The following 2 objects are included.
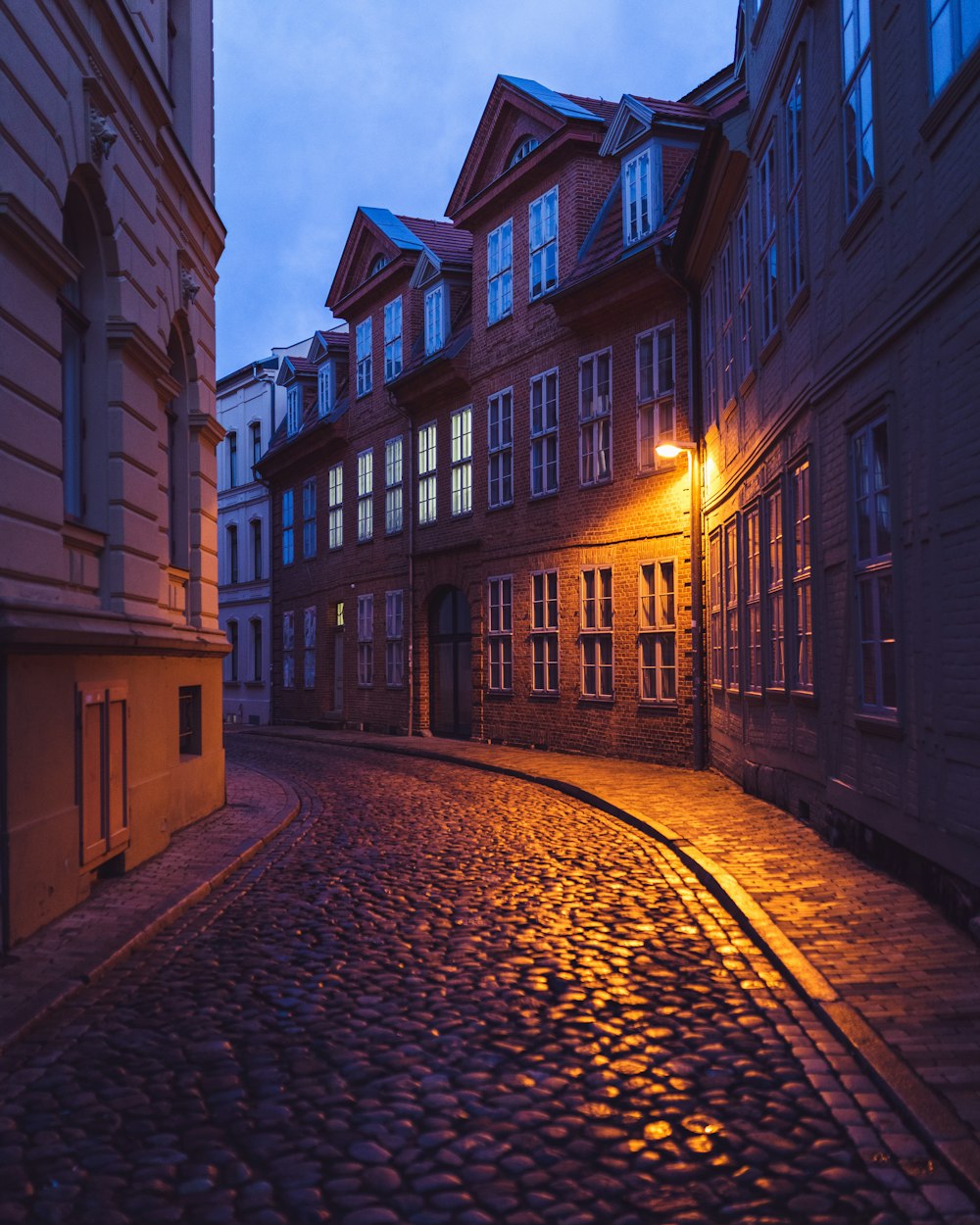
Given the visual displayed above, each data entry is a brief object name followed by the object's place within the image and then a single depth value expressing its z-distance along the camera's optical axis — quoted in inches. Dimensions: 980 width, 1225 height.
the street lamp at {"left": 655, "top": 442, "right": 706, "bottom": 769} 679.7
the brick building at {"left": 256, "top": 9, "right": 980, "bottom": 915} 299.1
